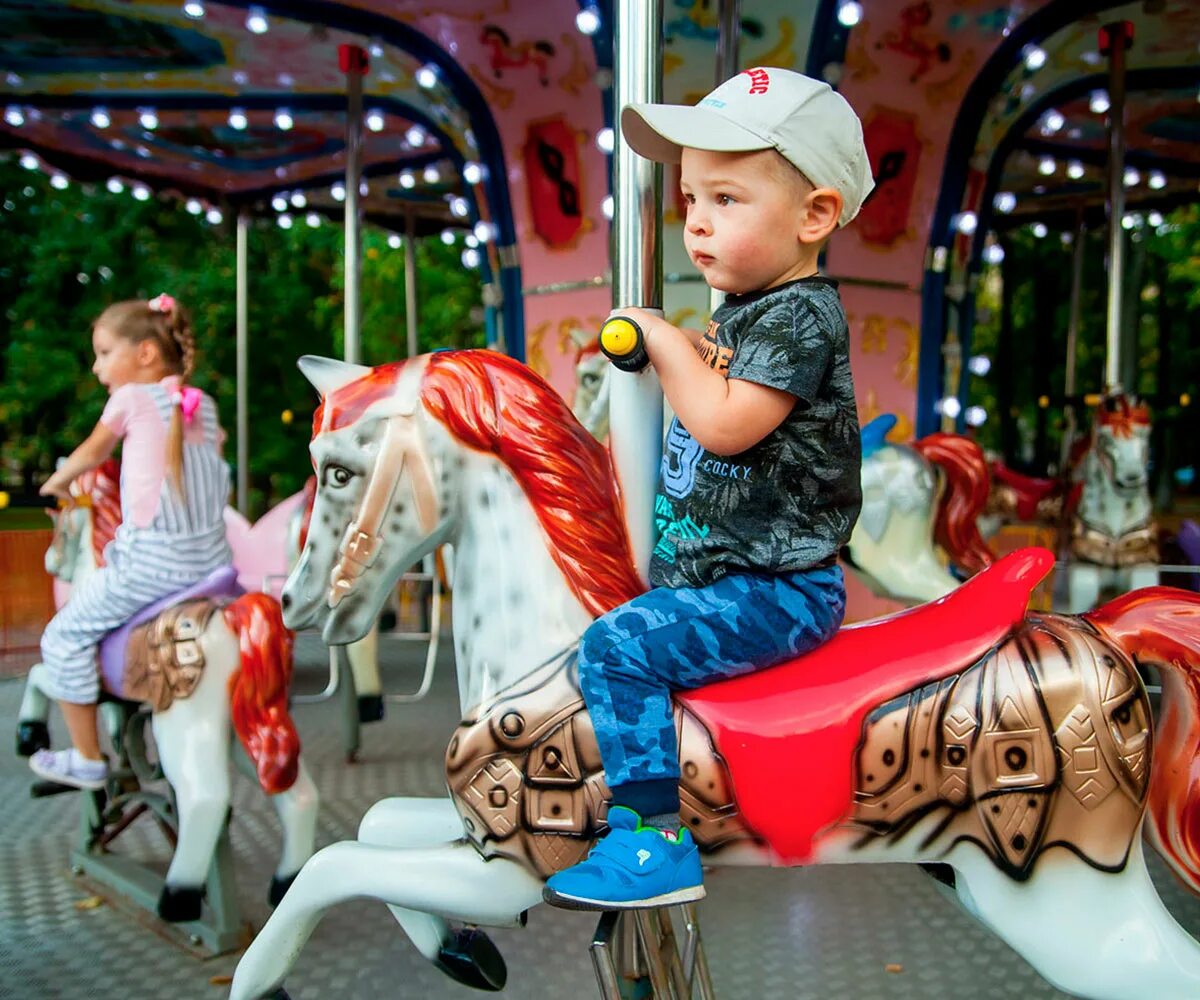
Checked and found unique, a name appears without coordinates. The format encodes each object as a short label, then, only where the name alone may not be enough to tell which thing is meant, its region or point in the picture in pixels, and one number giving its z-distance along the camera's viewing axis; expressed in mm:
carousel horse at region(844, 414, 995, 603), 3992
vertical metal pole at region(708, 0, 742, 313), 2008
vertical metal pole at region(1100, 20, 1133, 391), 4371
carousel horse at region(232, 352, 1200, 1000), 1307
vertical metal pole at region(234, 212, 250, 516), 6863
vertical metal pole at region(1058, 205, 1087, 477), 7602
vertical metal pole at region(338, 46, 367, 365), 4441
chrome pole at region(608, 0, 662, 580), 1440
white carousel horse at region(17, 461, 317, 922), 2635
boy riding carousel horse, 1234
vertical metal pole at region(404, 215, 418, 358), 7694
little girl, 2750
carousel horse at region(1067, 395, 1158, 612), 4770
